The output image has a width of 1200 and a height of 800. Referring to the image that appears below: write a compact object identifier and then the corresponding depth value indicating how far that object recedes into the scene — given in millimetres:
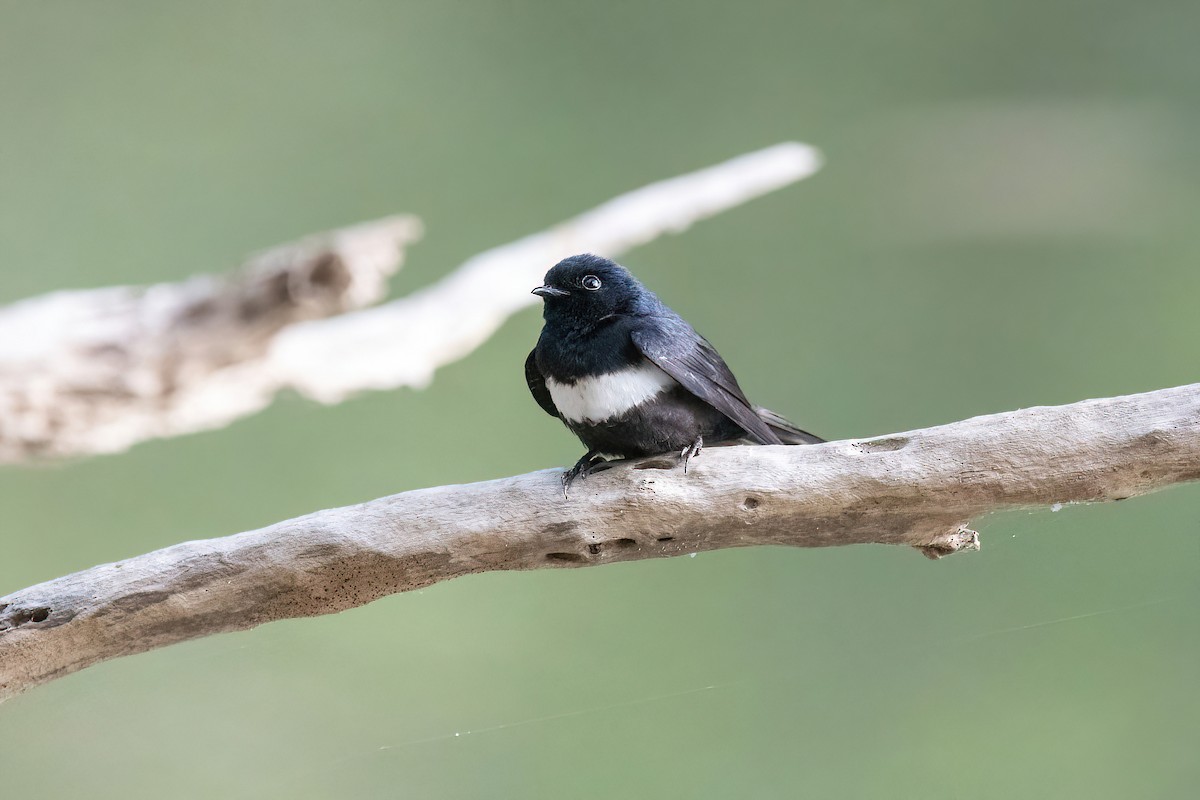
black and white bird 4078
